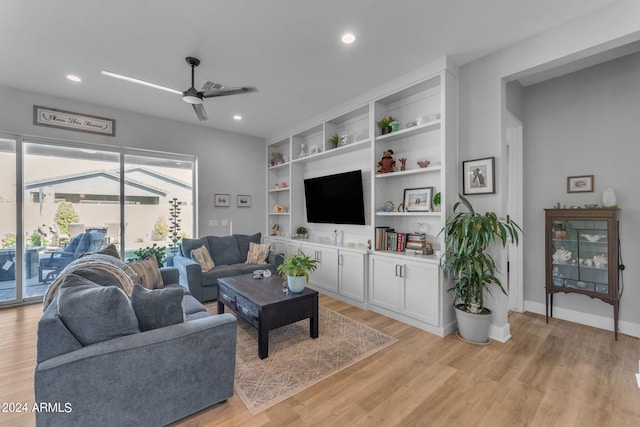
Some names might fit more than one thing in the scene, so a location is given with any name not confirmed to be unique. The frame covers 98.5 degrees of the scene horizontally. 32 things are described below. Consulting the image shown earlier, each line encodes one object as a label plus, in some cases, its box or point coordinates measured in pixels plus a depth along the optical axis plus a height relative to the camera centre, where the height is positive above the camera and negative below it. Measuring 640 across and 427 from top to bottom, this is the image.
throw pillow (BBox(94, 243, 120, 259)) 2.85 -0.38
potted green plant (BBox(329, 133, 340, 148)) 4.45 +1.19
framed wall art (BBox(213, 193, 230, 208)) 5.41 +0.28
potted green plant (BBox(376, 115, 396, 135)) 3.65 +1.19
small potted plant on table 2.75 -0.60
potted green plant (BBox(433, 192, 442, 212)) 3.16 +0.13
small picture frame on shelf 3.38 +0.18
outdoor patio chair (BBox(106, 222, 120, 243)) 4.43 -0.28
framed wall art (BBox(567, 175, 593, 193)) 3.09 +0.33
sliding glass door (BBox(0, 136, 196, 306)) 3.80 +0.15
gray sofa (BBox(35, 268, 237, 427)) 1.38 -0.88
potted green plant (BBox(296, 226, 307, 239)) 5.19 -0.34
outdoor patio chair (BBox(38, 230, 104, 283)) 4.04 -0.56
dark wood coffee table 2.47 -0.88
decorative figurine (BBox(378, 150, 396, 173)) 3.64 +0.67
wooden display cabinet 2.80 -0.46
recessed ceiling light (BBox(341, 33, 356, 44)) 2.59 +1.67
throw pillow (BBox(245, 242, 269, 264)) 4.57 -0.67
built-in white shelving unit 3.01 +0.42
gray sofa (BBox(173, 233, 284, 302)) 3.82 -0.75
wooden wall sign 3.88 +1.40
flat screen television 4.16 +0.25
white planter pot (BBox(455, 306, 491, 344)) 2.72 -1.13
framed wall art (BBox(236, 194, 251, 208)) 5.71 +0.27
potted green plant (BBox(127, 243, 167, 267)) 4.42 -0.63
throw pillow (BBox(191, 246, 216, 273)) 4.10 -0.66
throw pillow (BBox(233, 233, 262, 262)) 4.77 -0.49
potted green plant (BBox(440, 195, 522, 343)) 2.61 -0.49
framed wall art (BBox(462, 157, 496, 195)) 2.82 +0.39
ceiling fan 2.78 +1.26
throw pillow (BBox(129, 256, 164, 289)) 2.93 -0.64
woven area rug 2.05 -1.29
